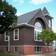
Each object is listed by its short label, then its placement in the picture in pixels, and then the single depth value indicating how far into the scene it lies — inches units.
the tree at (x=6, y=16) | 292.2
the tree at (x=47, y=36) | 399.1
